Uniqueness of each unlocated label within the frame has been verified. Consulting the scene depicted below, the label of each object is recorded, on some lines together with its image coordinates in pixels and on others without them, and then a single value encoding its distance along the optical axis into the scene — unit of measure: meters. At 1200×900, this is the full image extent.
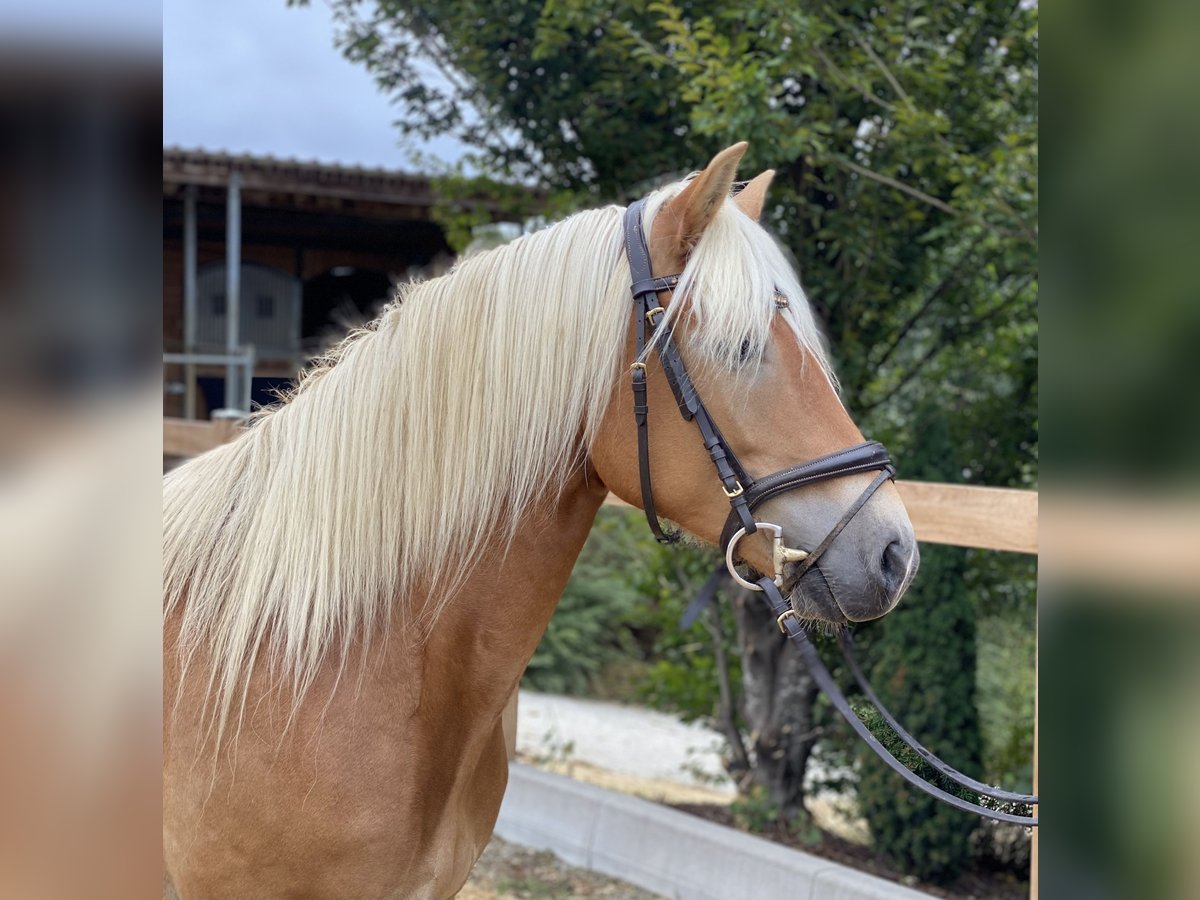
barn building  7.97
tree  3.23
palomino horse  1.51
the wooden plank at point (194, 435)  4.63
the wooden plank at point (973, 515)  2.50
